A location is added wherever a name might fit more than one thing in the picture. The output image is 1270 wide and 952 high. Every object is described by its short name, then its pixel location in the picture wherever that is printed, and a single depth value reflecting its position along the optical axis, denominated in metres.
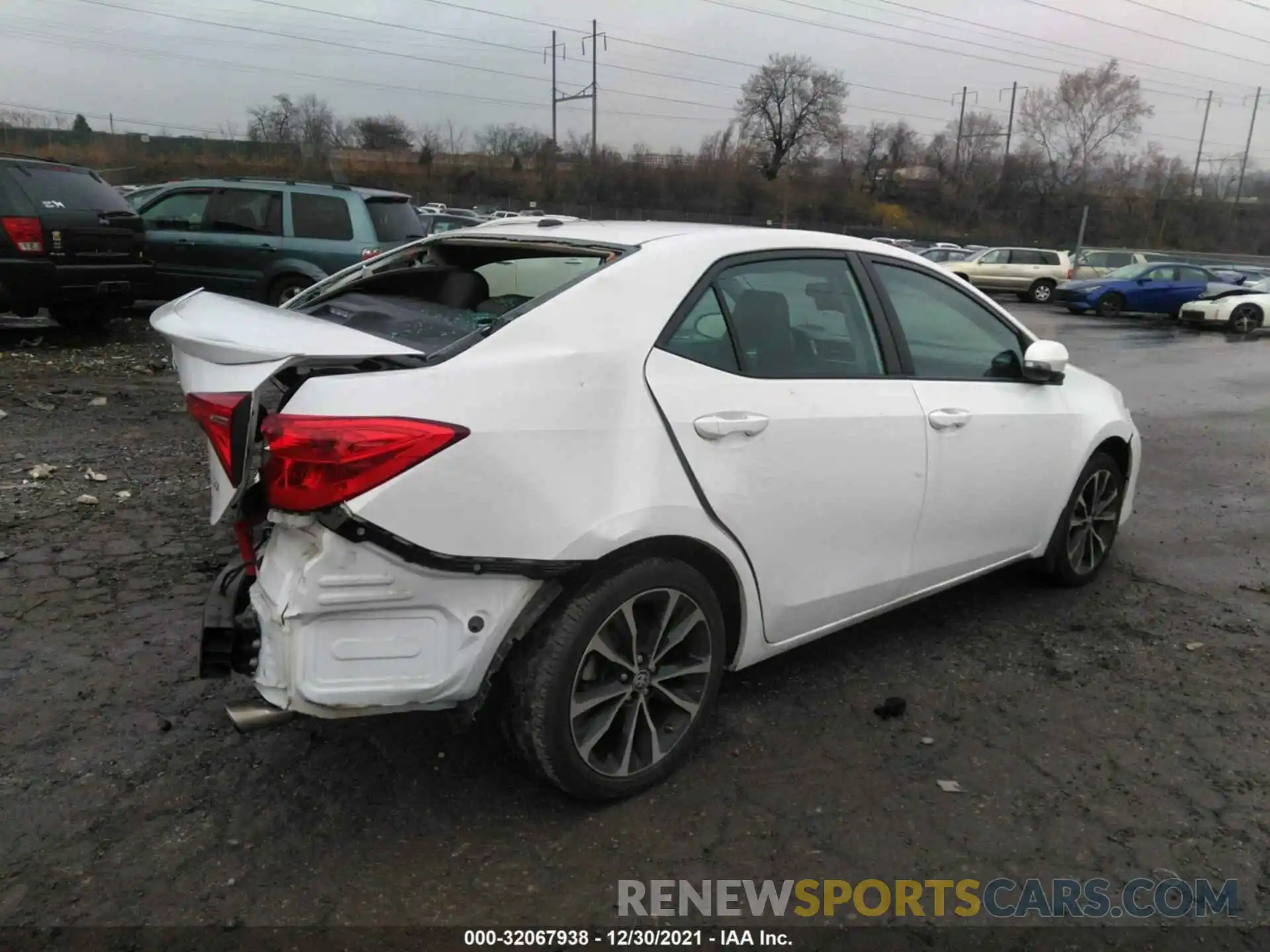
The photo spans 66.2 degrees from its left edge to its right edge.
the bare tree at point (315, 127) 54.94
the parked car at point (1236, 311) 21.92
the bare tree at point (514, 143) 60.06
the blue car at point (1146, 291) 24.62
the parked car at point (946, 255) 31.14
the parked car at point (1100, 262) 29.83
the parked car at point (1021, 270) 28.73
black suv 8.95
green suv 10.99
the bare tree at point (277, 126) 51.41
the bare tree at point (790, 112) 68.50
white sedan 2.38
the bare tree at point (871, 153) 69.56
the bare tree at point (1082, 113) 66.88
